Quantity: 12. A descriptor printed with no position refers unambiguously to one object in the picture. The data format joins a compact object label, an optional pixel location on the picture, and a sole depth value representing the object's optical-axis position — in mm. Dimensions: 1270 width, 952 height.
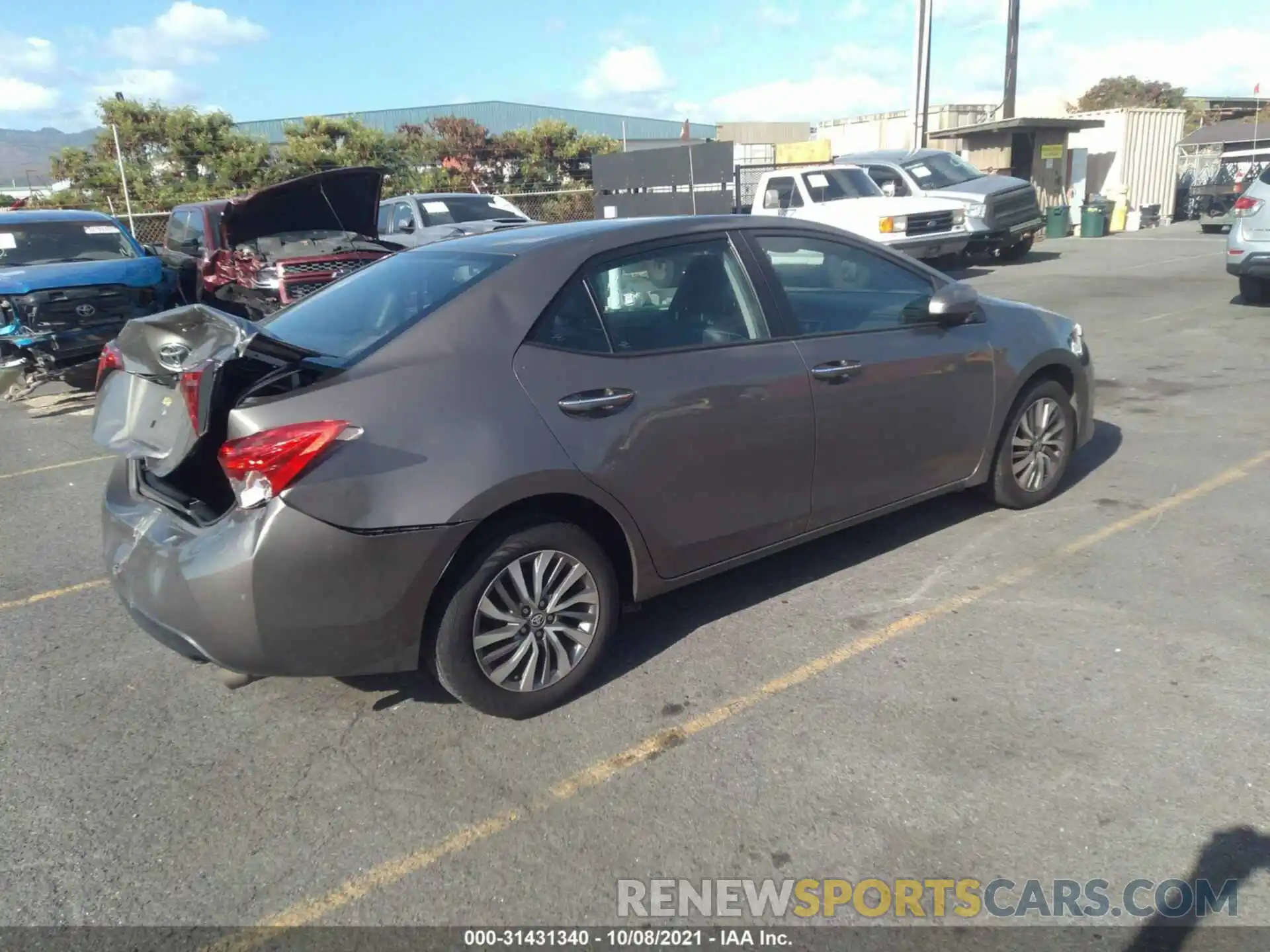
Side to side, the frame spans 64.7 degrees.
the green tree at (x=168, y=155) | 25375
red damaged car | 9914
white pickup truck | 16891
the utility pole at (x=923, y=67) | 23641
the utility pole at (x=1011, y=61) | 28859
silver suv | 11180
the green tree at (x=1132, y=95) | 69938
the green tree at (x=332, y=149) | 26609
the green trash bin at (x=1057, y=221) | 25266
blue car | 9547
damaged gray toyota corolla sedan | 3090
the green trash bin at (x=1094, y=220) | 25562
